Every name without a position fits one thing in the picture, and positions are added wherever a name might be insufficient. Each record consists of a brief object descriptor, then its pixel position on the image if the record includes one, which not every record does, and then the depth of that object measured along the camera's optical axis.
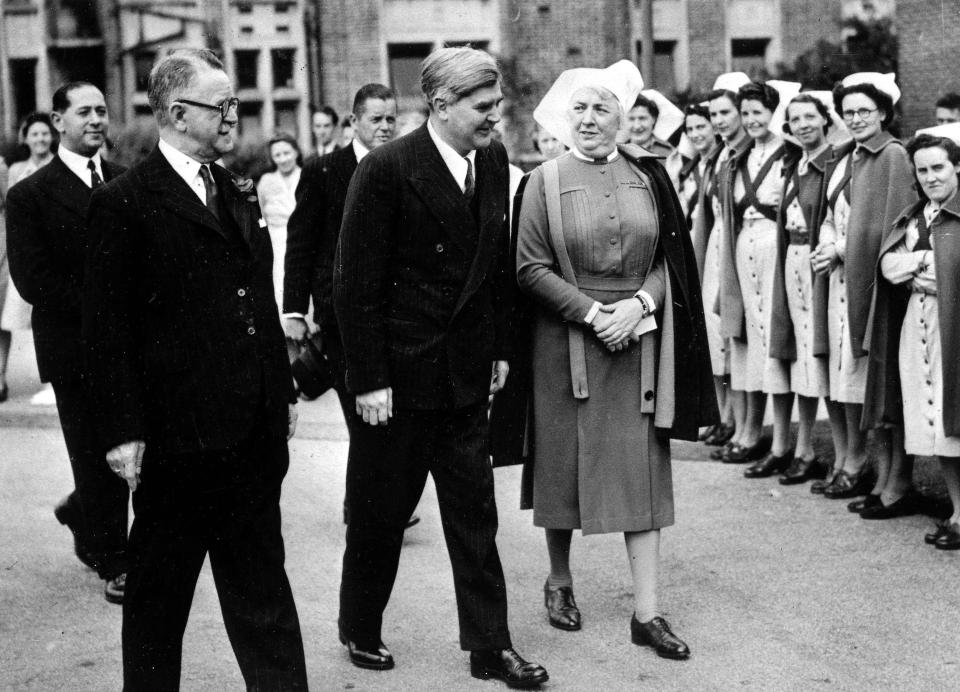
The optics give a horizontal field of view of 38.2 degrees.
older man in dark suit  3.97
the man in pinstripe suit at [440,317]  4.68
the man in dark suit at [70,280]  5.73
